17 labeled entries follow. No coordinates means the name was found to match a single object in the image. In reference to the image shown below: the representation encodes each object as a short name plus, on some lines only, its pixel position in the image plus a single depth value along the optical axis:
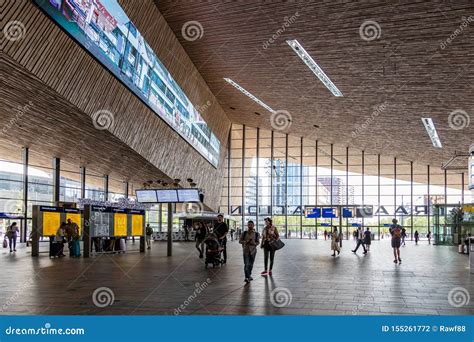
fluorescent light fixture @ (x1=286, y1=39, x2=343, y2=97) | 18.11
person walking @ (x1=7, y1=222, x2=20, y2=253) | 20.33
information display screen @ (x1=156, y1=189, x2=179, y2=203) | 19.77
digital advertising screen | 12.21
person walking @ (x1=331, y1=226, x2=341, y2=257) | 19.23
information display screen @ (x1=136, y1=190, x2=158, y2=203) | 20.22
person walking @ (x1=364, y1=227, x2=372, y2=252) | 21.58
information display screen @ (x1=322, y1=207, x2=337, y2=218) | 41.09
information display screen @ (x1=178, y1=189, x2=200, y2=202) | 19.72
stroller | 13.56
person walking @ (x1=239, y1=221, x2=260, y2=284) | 10.27
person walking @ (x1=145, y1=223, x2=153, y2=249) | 24.39
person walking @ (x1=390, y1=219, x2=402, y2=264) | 15.67
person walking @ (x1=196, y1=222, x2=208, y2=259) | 16.47
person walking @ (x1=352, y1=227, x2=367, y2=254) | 21.71
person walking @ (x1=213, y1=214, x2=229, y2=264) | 13.73
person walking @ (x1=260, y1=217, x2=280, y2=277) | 11.44
